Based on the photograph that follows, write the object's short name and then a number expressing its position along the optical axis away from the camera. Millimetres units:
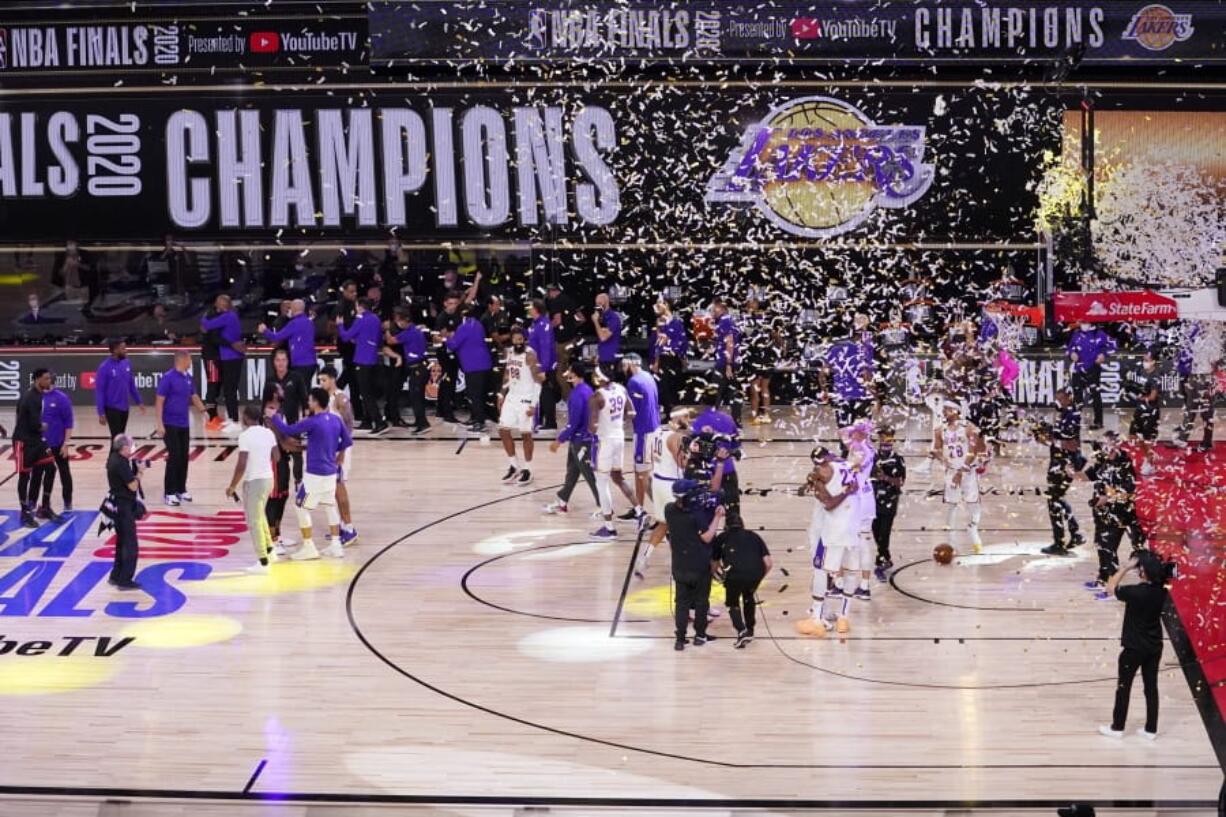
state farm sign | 20375
